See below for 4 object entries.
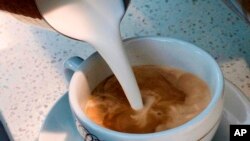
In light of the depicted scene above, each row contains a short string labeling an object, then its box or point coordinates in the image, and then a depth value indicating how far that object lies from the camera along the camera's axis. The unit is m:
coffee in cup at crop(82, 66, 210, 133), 0.35
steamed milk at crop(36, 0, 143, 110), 0.32
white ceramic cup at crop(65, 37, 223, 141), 0.31
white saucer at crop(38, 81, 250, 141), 0.38
